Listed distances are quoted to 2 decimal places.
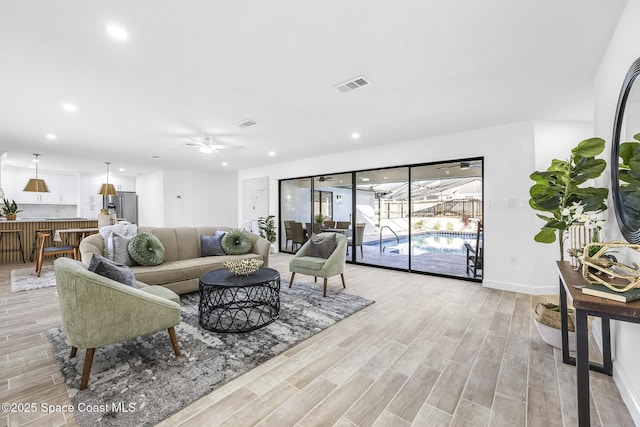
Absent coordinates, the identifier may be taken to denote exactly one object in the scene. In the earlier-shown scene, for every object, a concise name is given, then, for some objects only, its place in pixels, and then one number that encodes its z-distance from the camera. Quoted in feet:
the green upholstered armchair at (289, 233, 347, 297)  12.44
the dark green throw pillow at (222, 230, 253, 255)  14.46
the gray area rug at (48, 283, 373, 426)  5.33
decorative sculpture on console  4.12
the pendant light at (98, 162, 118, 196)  22.56
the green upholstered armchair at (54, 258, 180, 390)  5.71
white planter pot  7.57
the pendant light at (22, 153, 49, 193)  19.71
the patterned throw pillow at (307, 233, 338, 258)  13.71
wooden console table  3.84
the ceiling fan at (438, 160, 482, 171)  14.94
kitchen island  19.88
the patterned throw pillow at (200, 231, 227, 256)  14.28
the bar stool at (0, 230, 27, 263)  19.97
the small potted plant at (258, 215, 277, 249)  24.54
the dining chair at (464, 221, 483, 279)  14.67
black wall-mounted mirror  5.23
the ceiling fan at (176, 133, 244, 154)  15.57
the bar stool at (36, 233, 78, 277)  16.12
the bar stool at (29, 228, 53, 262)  20.72
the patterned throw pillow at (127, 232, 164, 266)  11.35
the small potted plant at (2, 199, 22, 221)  19.76
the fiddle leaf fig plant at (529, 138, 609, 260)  6.88
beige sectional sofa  10.99
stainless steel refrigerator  31.58
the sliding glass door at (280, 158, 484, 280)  16.48
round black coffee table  8.68
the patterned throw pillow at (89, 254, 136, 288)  6.79
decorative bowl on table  9.25
